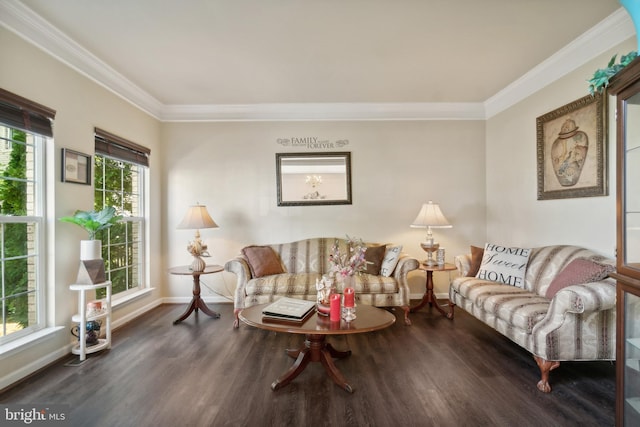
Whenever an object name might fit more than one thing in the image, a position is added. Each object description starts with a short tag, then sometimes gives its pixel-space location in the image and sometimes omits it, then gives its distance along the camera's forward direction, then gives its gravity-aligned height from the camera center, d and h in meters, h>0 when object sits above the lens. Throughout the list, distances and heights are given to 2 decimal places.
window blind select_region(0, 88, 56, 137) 2.16 +0.76
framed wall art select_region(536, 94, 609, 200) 2.70 +0.60
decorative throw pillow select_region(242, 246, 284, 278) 3.66 -0.57
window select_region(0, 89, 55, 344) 2.28 +0.01
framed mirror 4.30 +0.49
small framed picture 2.69 +0.44
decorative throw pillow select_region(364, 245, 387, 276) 3.73 -0.54
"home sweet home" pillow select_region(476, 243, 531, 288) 3.06 -0.55
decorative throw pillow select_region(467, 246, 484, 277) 3.48 -0.56
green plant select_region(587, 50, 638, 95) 1.78 +0.81
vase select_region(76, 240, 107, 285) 2.64 -0.43
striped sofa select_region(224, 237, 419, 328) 3.38 -0.81
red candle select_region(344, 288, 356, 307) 2.26 -0.62
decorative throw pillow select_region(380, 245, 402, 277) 3.62 -0.57
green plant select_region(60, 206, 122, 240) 2.57 -0.04
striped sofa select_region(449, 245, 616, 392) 2.06 -0.79
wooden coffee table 2.06 -0.78
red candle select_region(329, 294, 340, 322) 2.19 -0.68
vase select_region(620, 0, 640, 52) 1.79 +1.19
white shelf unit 2.57 -0.89
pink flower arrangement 2.29 -0.39
